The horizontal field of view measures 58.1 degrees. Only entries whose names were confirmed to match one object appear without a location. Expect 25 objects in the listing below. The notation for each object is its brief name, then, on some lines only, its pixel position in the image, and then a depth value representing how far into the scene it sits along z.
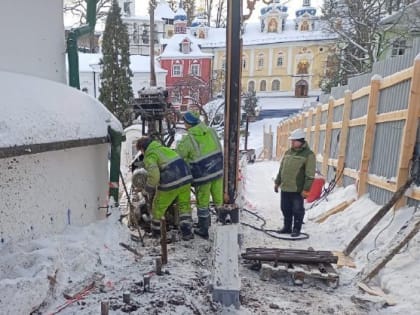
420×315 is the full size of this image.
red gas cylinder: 8.12
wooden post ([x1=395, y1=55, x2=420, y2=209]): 4.69
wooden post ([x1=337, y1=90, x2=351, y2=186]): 7.75
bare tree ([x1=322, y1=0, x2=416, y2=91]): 19.34
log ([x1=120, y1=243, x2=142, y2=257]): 4.12
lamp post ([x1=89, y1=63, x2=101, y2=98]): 34.31
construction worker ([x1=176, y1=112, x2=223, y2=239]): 5.23
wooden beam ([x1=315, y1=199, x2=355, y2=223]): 6.53
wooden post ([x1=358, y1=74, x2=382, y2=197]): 6.20
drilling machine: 5.29
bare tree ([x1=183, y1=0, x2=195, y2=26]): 49.50
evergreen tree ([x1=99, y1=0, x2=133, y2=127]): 26.84
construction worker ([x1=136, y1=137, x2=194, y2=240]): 4.75
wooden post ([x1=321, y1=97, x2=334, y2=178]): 9.41
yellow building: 44.81
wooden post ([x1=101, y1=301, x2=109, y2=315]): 2.69
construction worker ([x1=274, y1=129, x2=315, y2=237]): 5.82
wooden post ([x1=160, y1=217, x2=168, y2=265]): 3.80
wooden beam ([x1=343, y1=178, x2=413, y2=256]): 4.54
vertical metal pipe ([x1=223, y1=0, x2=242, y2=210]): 3.18
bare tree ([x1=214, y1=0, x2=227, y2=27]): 46.56
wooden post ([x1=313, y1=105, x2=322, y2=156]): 11.01
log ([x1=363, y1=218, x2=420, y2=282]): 3.80
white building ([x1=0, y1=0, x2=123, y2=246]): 3.08
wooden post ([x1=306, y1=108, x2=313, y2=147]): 12.61
